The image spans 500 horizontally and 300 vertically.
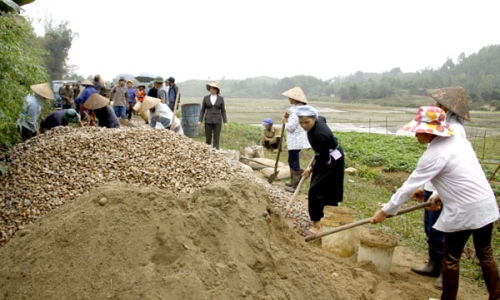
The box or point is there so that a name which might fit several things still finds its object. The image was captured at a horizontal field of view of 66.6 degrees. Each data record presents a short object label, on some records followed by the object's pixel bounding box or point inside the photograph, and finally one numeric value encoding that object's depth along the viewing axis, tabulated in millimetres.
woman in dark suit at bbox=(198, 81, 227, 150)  7469
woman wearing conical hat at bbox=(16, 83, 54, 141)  5595
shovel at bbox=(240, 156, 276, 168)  8003
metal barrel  11227
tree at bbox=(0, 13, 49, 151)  4055
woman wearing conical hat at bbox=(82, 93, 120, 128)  6301
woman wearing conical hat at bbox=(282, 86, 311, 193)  5973
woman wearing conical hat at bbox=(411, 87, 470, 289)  3396
